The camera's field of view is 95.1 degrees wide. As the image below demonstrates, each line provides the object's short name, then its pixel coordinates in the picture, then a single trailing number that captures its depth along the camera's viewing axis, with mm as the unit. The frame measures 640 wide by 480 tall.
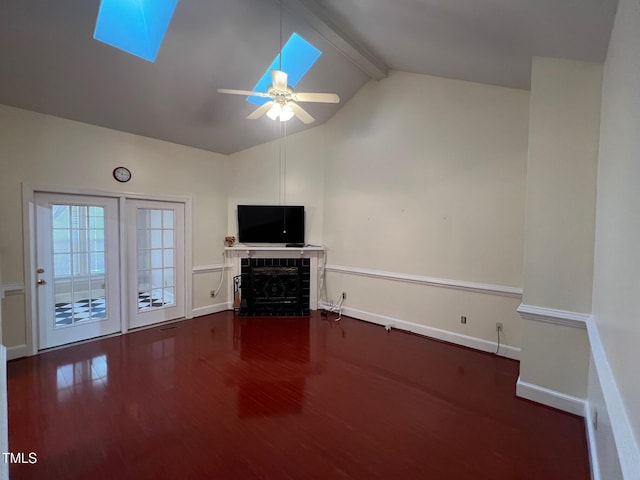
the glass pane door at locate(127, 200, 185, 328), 4129
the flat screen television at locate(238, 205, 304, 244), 4953
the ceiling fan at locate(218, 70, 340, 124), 2517
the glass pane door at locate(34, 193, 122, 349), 3424
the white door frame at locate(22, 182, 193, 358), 3230
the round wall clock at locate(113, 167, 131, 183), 3877
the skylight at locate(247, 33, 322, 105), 3520
